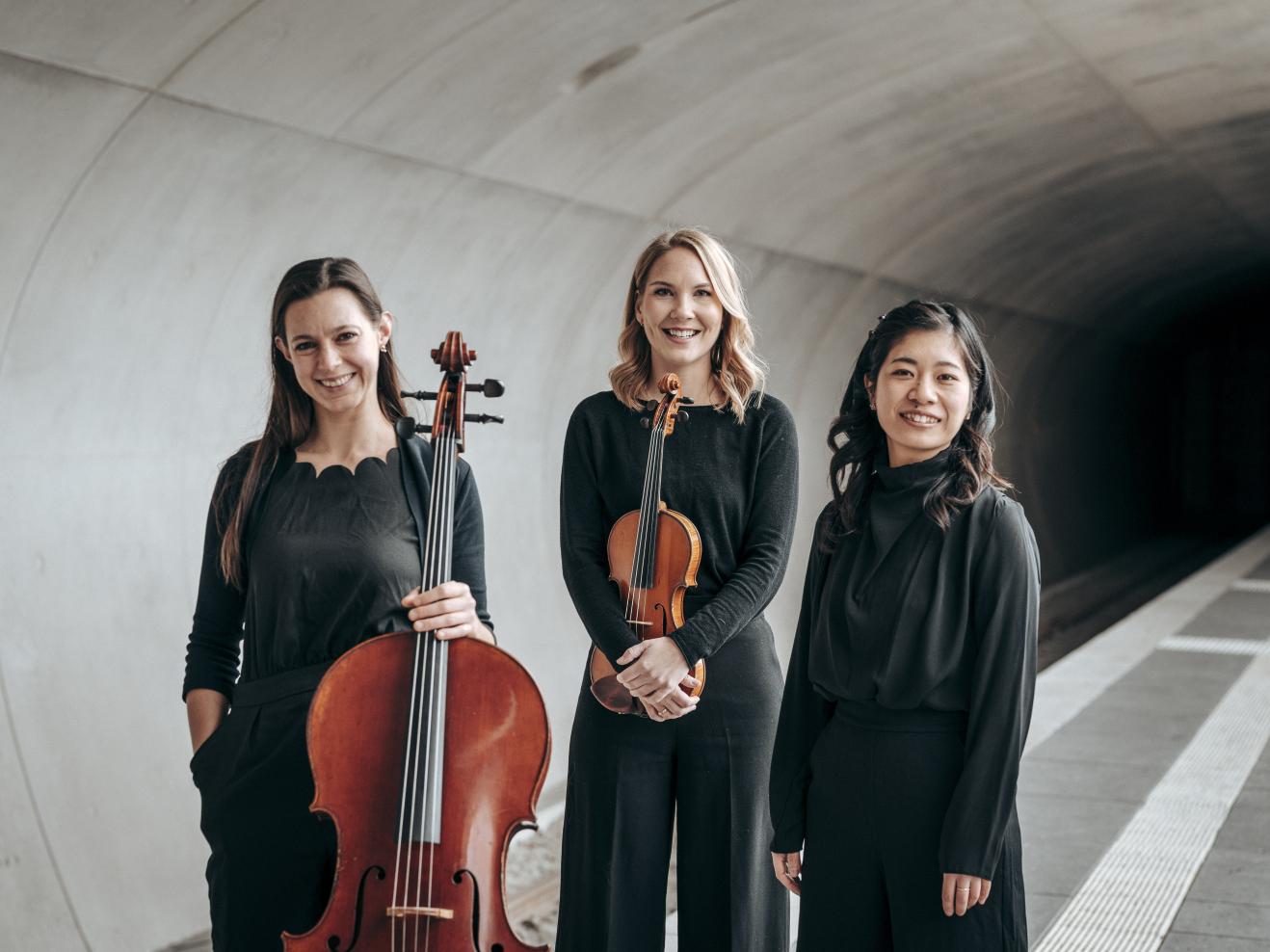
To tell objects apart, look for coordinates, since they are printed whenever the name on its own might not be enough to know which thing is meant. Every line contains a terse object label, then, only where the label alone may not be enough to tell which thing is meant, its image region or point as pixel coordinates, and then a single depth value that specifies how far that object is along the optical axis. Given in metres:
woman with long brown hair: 2.52
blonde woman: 2.82
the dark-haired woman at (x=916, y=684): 2.42
